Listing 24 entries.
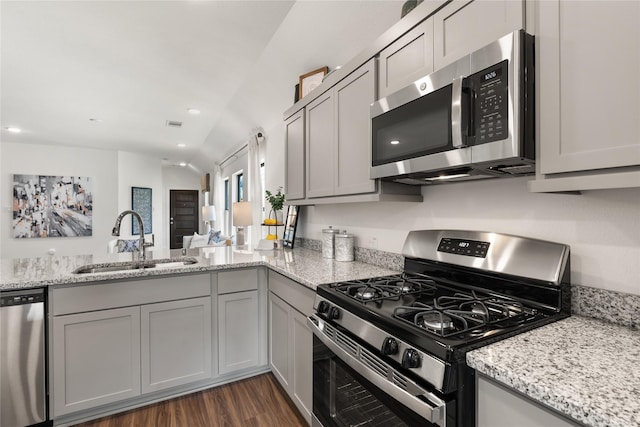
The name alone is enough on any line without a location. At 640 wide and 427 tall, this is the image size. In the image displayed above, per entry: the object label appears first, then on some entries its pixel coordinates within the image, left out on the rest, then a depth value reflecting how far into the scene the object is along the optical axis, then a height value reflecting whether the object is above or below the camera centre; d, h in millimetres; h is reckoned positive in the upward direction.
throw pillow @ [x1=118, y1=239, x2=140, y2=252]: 5961 -632
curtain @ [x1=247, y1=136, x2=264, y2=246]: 4504 +450
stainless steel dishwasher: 1658 -793
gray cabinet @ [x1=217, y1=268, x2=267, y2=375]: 2240 -793
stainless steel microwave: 967 +339
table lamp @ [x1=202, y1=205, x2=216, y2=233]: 7332 -18
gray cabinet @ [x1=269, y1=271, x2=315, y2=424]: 1717 -791
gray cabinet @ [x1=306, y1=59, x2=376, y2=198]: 1740 +477
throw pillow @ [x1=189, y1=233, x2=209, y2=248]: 5816 -536
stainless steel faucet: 2375 -244
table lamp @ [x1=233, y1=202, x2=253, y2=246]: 3627 -11
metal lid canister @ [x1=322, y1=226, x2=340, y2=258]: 2371 -233
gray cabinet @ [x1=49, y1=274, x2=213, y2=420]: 1803 -801
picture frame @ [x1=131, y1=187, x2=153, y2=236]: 6721 +166
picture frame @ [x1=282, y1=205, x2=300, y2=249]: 3180 -159
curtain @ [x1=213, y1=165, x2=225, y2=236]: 7307 +317
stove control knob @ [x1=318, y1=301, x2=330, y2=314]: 1380 -428
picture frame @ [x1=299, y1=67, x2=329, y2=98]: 2521 +1101
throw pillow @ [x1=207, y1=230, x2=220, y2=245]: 5675 -467
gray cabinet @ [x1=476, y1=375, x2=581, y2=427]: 673 -463
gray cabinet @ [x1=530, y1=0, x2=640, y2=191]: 768 +310
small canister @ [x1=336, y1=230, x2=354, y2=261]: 2232 -254
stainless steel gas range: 847 -360
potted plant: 3237 +83
